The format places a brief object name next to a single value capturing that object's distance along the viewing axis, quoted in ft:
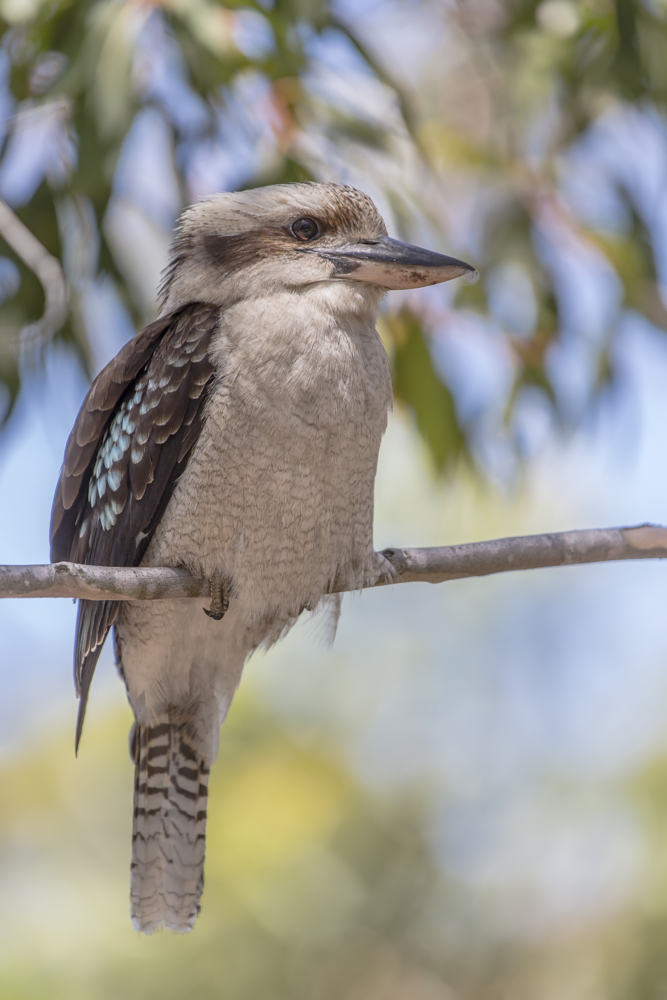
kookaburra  26.56
